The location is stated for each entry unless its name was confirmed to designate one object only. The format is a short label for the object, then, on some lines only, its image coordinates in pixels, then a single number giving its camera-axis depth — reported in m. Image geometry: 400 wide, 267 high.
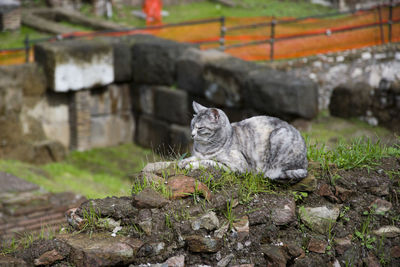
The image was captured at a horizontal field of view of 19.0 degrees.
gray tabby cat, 9.48
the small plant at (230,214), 8.96
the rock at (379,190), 10.11
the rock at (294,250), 9.11
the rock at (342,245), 9.40
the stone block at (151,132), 22.55
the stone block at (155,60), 22.01
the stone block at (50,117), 21.94
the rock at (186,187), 9.10
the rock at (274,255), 8.84
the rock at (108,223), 8.69
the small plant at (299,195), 9.66
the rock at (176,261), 8.39
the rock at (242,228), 8.93
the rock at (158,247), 8.47
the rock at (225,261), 8.67
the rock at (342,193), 9.91
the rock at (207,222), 8.73
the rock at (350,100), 18.38
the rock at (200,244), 8.59
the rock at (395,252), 9.77
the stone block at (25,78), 21.05
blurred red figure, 31.37
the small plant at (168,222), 8.67
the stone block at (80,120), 22.48
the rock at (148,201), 8.79
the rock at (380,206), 9.93
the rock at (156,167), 9.74
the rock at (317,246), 9.30
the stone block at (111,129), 23.38
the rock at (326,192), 9.86
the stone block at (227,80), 19.34
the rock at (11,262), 8.02
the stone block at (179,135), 20.99
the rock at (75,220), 8.77
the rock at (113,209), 8.75
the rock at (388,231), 9.80
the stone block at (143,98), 23.05
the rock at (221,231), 8.80
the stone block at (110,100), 23.00
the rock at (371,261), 9.51
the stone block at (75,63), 21.49
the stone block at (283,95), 17.74
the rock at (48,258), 8.25
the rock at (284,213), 9.24
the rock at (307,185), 9.73
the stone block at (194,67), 20.77
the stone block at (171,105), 21.66
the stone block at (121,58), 22.63
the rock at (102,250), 8.11
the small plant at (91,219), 8.72
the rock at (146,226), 8.55
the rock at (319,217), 9.53
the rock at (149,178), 9.35
